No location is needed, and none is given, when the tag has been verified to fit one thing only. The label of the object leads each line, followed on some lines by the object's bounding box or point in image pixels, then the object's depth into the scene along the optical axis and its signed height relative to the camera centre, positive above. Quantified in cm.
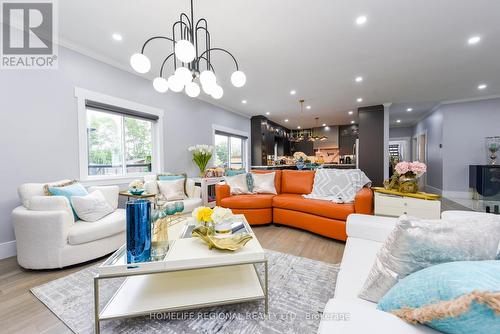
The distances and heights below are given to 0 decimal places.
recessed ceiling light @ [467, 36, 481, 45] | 265 +167
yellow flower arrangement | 157 -39
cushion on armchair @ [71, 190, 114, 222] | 217 -45
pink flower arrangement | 217 -4
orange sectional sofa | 250 -59
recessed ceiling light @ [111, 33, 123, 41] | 258 +169
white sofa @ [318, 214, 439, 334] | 53 -47
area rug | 127 -102
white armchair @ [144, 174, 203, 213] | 320 -42
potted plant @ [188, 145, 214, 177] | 438 +24
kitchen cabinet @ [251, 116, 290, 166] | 707 +96
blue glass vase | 119 -39
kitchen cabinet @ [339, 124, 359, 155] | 858 +117
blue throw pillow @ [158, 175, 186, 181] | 350 -20
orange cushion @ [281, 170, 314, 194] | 343 -29
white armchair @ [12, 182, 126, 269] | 189 -65
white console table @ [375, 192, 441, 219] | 209 -46
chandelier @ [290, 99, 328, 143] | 904 +160
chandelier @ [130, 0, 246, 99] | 149 +81
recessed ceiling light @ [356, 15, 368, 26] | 228 +167
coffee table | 118 -84
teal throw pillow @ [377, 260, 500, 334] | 44 -34
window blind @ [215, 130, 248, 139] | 569 +96
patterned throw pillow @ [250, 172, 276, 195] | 349 -31
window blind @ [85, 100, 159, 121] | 301 +94
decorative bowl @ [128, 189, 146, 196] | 282 -36
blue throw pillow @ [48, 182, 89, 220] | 219 -27
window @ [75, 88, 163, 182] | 294 +50
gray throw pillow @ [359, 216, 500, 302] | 69 -29
